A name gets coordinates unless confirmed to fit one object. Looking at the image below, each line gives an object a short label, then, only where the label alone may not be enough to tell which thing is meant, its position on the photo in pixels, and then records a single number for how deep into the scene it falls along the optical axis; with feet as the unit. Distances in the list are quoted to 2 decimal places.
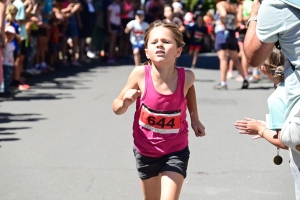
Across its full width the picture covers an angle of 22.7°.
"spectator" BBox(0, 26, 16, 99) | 42.15
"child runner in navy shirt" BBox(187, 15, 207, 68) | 68.08
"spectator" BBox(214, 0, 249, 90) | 48.21
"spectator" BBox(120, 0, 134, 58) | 73.92
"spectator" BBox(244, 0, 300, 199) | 11.85
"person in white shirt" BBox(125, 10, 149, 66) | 55.31
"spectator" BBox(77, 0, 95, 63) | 68.74
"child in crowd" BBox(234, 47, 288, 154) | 12.76
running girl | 16.24
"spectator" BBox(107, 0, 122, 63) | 71.72
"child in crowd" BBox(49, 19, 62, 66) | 58.95
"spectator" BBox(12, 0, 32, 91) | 46.19
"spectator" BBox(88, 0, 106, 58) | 73.10
